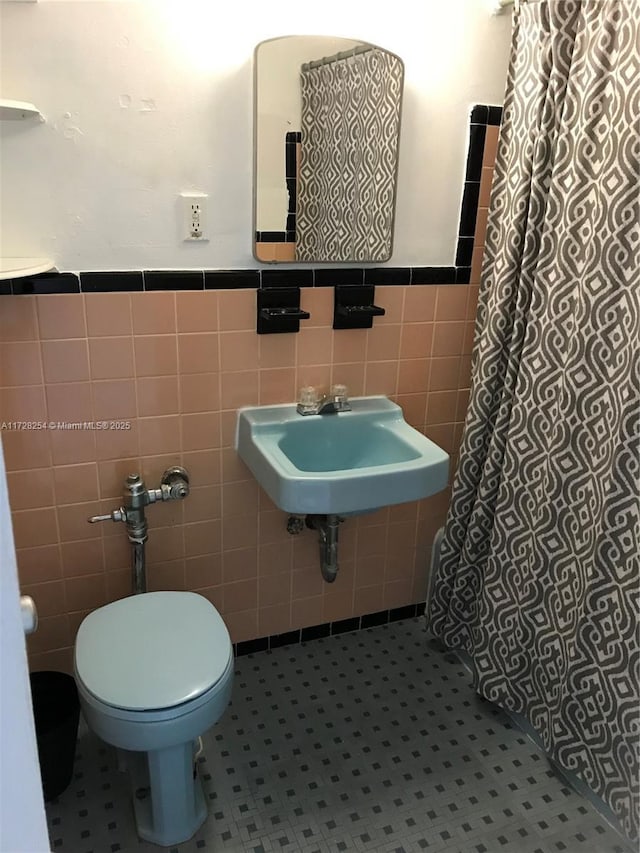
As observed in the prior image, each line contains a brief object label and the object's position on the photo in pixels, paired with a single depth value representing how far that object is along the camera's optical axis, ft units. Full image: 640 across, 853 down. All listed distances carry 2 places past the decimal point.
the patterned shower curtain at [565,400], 4.64
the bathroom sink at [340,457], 5.05
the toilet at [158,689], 4.42
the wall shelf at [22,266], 4.46
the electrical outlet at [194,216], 5.32
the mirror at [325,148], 5.32
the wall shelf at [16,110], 4.38
